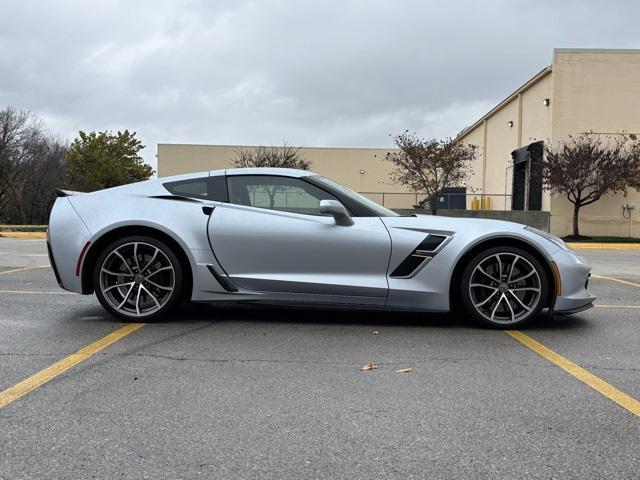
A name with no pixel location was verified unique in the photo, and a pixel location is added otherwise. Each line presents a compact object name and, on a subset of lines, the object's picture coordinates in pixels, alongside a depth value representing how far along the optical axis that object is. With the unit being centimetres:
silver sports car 492
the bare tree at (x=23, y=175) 3819
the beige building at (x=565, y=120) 2378
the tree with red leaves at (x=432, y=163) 2789
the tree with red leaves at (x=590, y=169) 2222
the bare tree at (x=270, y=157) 3319
